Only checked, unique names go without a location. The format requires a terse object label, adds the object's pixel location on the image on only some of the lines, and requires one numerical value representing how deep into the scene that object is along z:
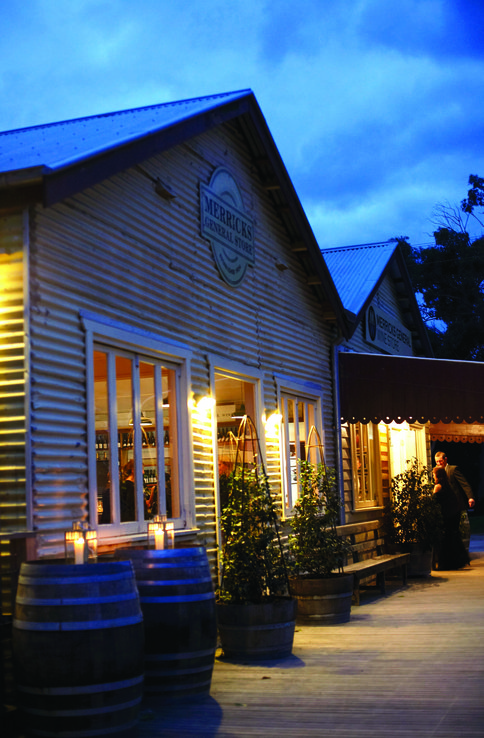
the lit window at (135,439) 6.80
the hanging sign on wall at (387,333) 15.97
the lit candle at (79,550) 5.21
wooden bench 10.44
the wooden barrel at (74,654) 4.51
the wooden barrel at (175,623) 5.49
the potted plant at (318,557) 8.76
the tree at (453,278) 37.75
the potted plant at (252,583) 6.96
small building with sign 13.47
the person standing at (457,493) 14.13
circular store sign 8.96
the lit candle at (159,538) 6.30
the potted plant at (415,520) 13.06
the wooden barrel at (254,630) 6.95
